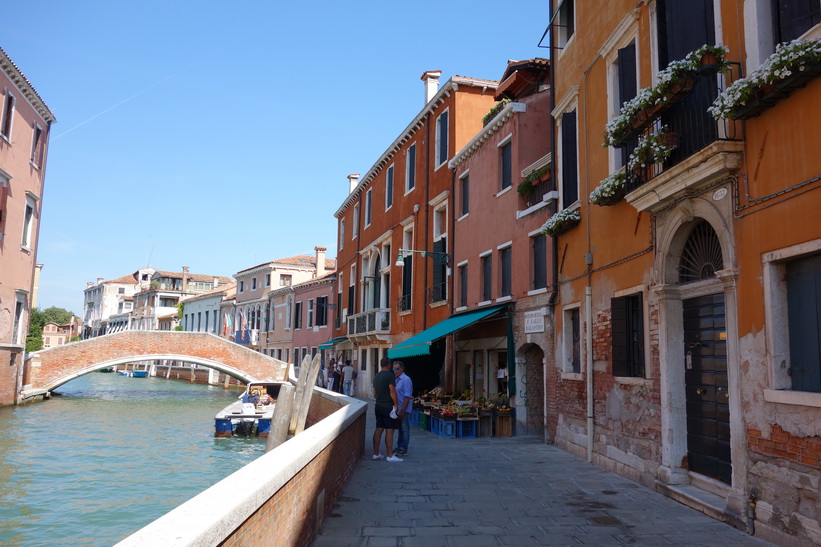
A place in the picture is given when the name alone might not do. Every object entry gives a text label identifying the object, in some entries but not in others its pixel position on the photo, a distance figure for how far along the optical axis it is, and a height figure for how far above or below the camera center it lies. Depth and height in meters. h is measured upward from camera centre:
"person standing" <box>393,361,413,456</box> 9.76 -0.55
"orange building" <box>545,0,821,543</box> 5.32 +1.19
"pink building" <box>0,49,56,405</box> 20.00 +4.94
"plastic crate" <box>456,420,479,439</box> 12.63 -1.16
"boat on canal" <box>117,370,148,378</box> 62.78 -1.30
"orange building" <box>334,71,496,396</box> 17.50 +4.21
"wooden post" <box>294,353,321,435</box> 14.04 -0.71
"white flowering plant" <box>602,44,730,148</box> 6.28 +2.87
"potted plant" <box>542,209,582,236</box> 10.40 +2.29
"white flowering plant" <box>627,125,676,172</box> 7.05 +2.33
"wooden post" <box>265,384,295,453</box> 13.27 -1.15
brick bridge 28.84 +0.21
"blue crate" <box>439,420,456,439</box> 12.68 -1.20
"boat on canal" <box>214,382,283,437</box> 17.94 -1.59
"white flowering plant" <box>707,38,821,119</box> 4.97 +2.31
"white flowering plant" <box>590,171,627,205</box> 8.34 +2.28
